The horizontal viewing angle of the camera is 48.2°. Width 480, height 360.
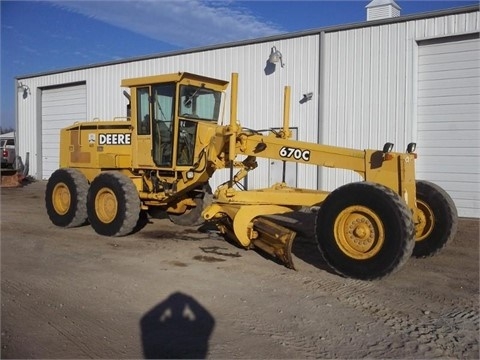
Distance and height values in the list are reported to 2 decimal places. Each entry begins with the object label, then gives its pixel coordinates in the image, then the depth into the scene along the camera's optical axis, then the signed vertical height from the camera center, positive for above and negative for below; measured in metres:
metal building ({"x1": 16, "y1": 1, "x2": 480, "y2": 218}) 12.55 +1.86
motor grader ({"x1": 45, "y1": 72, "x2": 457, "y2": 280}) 6.73 -0.48
